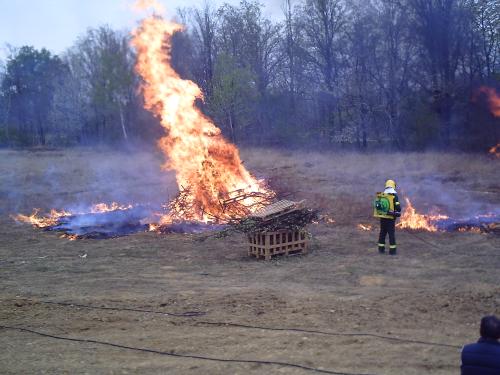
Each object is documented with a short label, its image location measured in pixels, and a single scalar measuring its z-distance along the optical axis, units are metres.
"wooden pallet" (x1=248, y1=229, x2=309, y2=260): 11.44
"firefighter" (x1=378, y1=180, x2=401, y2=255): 11.30
